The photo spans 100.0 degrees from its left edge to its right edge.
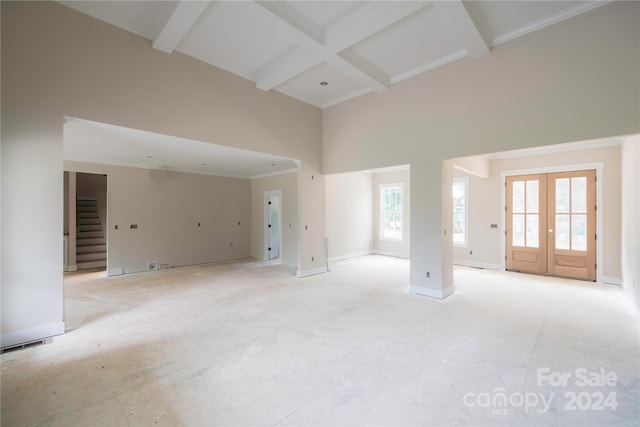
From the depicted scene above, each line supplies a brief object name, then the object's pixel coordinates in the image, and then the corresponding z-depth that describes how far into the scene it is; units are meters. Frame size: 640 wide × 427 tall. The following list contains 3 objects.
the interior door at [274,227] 7.86
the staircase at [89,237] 6.94
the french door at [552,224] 5.36
